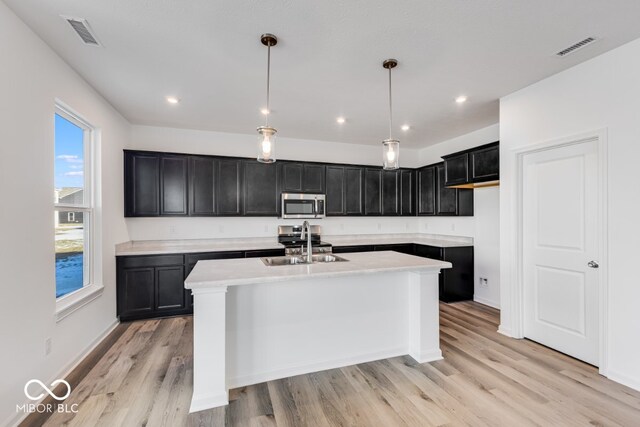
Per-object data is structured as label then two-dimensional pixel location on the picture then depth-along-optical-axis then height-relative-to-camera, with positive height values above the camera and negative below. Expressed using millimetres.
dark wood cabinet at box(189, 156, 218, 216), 4414 +460
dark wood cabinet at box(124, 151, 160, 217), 4121 +464
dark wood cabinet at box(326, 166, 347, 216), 5145 +434
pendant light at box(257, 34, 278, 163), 2262 +606
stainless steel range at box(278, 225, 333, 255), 4645 -441
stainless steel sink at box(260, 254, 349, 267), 2805 -466
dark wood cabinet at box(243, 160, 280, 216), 4688 +423
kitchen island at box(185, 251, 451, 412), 2102 -917
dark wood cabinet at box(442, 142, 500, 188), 3684 +656
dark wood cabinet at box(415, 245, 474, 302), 4566 -982
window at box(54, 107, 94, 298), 2654 +133
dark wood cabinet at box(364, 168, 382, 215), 5387 +430
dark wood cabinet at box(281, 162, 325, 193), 4883 +639
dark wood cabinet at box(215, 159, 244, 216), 4543 +435
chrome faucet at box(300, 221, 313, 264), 2801 -370
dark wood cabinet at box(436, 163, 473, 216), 4770 +243
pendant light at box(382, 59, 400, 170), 2553 +552
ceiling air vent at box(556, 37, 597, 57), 2311 +1393
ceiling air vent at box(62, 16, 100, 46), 2070 +1411
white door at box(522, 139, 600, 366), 2693 -363
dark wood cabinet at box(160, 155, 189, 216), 4289 +454
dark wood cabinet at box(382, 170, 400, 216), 5500 +409
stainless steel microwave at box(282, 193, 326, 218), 4863 +159
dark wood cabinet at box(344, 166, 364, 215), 5258 +442
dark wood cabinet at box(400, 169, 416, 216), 5609 +422
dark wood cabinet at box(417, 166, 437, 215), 5281 +439
